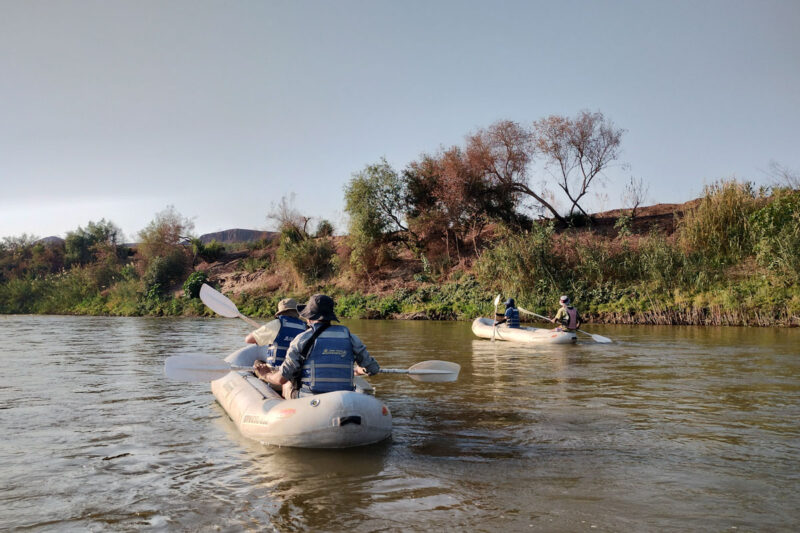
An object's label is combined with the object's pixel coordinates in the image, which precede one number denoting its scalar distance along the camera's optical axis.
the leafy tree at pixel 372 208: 28.95
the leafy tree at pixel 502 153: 28.31
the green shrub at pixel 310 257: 31.50
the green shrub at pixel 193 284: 32.62
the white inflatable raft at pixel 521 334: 13.50
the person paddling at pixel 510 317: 14.93
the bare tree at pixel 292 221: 33.50
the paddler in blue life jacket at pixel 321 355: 5.28
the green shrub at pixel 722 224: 20.08
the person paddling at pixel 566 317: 14.02
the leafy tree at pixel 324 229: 33.56
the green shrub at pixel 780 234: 17.73
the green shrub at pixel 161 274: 34.19
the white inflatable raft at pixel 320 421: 5.02
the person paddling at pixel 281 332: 6.31
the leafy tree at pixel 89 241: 41.03
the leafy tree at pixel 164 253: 34.56
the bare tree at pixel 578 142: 28.47
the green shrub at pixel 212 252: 37.97
